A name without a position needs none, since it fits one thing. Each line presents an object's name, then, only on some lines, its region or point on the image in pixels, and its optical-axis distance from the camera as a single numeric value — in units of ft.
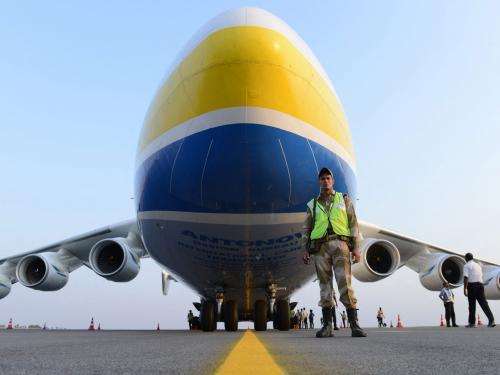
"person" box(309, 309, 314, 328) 88.23
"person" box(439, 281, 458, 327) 35.86
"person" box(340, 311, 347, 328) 69.82
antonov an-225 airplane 18.07
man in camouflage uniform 14.94
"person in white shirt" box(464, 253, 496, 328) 26.84
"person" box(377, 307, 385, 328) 72.23
